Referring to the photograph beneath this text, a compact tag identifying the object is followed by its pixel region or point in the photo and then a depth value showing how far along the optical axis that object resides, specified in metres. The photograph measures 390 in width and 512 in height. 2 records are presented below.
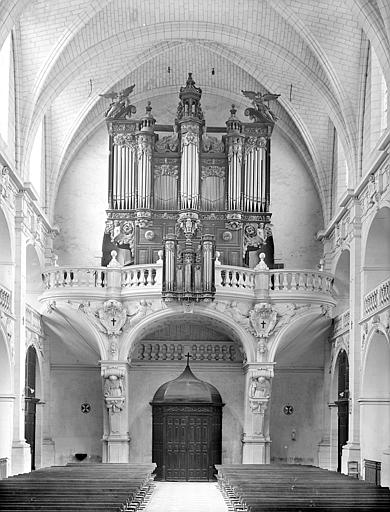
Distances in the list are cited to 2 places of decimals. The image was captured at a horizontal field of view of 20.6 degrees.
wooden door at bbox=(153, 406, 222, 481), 32.59
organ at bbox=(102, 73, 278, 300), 32.16
